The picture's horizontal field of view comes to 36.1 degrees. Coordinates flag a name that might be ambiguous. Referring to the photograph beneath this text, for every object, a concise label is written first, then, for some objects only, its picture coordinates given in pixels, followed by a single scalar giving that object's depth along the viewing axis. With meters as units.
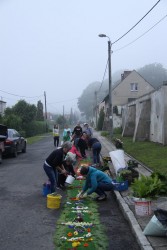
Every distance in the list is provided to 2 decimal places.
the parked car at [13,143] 13.70
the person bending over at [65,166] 7.35
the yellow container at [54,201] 5.71
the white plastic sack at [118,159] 7.69
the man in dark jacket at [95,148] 10.05
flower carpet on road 3.97
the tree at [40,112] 49.29
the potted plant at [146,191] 4.82
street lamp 20.17
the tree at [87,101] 110.82
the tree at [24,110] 32.35
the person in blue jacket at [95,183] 6.10
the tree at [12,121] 25.51
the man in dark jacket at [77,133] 12.06
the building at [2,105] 53.46
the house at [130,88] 42.35
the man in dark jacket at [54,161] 6.51
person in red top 9.49
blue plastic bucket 6.69
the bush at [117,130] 29.13
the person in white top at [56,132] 17.51
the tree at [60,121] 65.96
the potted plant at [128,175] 6.93
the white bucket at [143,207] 4.81
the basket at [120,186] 6.59
